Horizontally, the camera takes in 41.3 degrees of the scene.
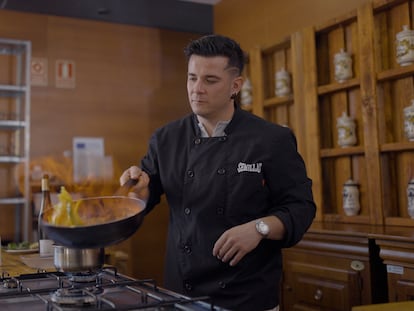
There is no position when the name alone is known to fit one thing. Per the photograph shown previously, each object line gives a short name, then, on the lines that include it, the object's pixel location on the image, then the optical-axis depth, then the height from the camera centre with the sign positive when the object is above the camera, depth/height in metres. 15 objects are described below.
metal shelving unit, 4.79 +0.63
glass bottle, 2.25 -0.17
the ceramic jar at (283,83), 4.04 +0.82
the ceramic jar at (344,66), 3.50 +0.80
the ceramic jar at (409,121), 3.03 +0.38
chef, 1.83 +0.02
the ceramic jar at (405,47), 3.05 +0.80
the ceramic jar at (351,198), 3.44 -0.04
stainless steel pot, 1.45 -0.16
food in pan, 1.35 -0.03
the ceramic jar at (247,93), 4.46 +0.83
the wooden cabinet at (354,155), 2.85 +0.23
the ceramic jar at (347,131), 3.48 +0.39
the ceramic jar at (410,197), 3.01 -0.03
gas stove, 1.31 -0.25
